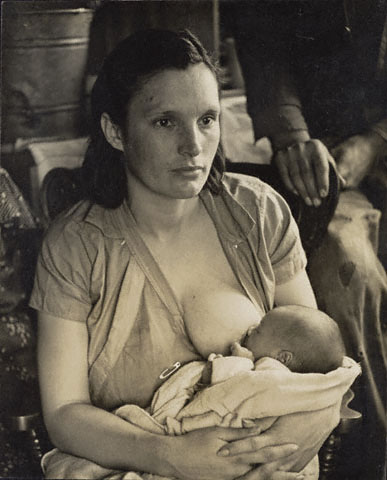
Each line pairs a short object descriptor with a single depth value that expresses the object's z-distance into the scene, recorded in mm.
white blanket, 1812
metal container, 1960
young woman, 1884
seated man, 2043
